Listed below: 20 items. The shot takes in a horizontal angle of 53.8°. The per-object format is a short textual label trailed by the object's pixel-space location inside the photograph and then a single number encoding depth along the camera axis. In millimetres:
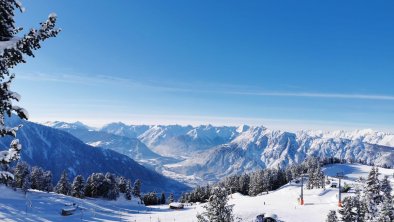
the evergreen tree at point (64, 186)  166562
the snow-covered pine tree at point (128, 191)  175875
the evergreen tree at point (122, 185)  180038
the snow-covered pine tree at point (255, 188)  196000
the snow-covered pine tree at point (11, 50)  11227
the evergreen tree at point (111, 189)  165375
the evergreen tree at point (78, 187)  160500
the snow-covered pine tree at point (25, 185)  135700
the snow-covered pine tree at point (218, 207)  44719
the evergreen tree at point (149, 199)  196125
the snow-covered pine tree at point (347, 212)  73688
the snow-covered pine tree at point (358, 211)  79125
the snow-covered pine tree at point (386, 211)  79625
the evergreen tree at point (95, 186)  166500
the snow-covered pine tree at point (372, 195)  96919
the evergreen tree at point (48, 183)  174750
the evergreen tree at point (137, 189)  195000
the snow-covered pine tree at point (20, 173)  146000
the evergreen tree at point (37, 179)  169000
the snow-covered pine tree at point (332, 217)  74319
